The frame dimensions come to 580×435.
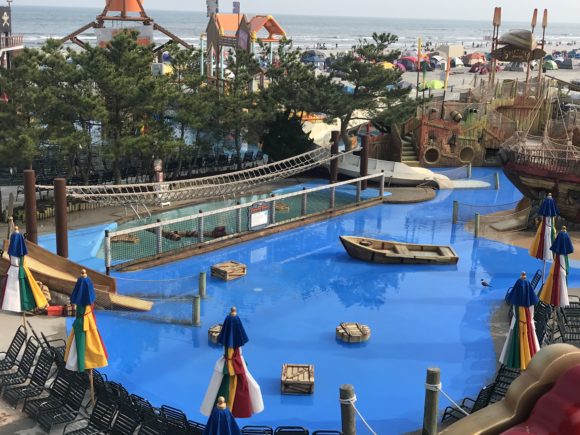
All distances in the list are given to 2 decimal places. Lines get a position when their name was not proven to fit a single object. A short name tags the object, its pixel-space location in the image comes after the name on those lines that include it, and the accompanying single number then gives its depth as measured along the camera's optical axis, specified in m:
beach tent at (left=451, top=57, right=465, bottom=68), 111.00
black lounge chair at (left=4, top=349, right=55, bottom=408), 14.41
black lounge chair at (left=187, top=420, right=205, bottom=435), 12.33
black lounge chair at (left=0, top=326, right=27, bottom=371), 15.73
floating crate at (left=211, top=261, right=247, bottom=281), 22.48
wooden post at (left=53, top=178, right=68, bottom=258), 21.55
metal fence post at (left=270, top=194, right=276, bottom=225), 27.47
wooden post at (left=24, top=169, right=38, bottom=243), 21.64
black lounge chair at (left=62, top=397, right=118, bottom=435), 13.07
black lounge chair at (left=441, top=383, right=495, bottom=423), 13.95
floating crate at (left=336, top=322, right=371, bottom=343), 18.19
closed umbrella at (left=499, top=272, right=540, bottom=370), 13.94
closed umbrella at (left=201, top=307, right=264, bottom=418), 12.04
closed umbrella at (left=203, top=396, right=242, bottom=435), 9.11
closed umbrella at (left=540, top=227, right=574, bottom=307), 16.97
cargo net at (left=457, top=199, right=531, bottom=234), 28.58
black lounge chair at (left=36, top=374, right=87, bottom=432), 13.55
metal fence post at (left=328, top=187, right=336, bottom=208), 30.28
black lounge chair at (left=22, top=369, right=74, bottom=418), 14.03
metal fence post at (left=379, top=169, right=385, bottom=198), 32.50
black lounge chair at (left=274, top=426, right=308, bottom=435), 12.36
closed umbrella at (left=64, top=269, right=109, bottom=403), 13.53
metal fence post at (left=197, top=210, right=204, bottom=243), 24.81
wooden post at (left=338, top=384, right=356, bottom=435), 11.74
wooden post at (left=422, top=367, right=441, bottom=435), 12.58
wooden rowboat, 24.25
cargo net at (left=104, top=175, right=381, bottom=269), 23.87
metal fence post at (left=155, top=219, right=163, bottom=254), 23.53
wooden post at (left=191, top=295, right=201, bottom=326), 18.86
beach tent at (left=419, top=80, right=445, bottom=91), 66.75
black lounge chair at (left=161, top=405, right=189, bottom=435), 12.41
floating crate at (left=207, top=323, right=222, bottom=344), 17.94
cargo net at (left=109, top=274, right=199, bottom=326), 19.45
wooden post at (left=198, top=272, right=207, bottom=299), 20.69
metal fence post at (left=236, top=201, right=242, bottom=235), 26.38
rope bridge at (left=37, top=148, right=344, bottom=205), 24.44
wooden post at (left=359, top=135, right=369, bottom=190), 33.38
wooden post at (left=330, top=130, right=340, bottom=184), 33.56
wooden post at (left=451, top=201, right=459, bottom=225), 29.50
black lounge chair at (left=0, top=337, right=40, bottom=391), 14.96
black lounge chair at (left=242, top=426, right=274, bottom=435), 12.39
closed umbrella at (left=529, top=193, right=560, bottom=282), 19.53
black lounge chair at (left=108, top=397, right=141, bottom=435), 12.86
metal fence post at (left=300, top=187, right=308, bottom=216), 28.58
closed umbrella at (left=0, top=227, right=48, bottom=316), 15.85
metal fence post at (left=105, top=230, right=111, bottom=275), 21.56
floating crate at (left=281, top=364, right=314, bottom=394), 15.60
